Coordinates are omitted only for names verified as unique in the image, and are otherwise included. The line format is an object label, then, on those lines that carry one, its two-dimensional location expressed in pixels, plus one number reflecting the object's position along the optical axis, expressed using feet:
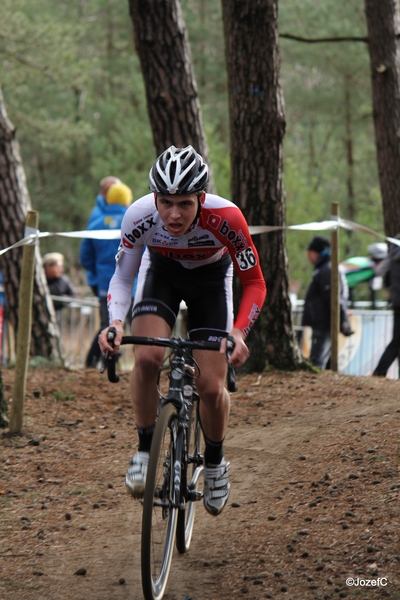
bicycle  25.16
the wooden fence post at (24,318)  43.78
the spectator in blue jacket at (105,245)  67.10
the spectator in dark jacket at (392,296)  62.95
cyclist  28.37
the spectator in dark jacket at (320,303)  69.00
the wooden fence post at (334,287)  58.70
